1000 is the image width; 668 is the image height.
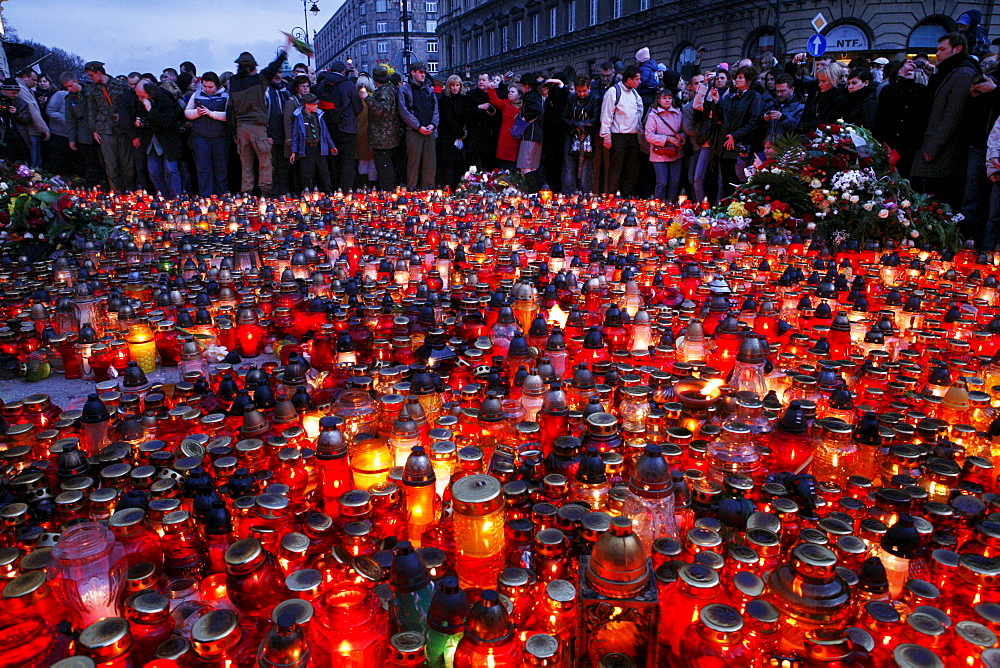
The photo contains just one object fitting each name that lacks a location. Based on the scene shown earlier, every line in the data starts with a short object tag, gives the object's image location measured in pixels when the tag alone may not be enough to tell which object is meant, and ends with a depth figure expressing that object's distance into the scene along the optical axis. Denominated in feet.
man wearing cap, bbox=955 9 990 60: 30.45
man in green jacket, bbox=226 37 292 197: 32.60
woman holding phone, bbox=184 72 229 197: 33.04
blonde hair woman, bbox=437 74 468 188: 39.47
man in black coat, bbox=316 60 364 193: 35.76
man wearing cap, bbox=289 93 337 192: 34.58
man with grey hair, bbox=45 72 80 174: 39.86
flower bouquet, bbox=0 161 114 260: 21.43
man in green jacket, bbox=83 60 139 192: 35.81
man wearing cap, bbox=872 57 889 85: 28.81
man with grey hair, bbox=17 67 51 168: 38.32
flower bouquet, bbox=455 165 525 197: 37.06
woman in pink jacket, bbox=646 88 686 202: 32.45
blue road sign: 52.34
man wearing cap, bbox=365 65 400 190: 37.14
